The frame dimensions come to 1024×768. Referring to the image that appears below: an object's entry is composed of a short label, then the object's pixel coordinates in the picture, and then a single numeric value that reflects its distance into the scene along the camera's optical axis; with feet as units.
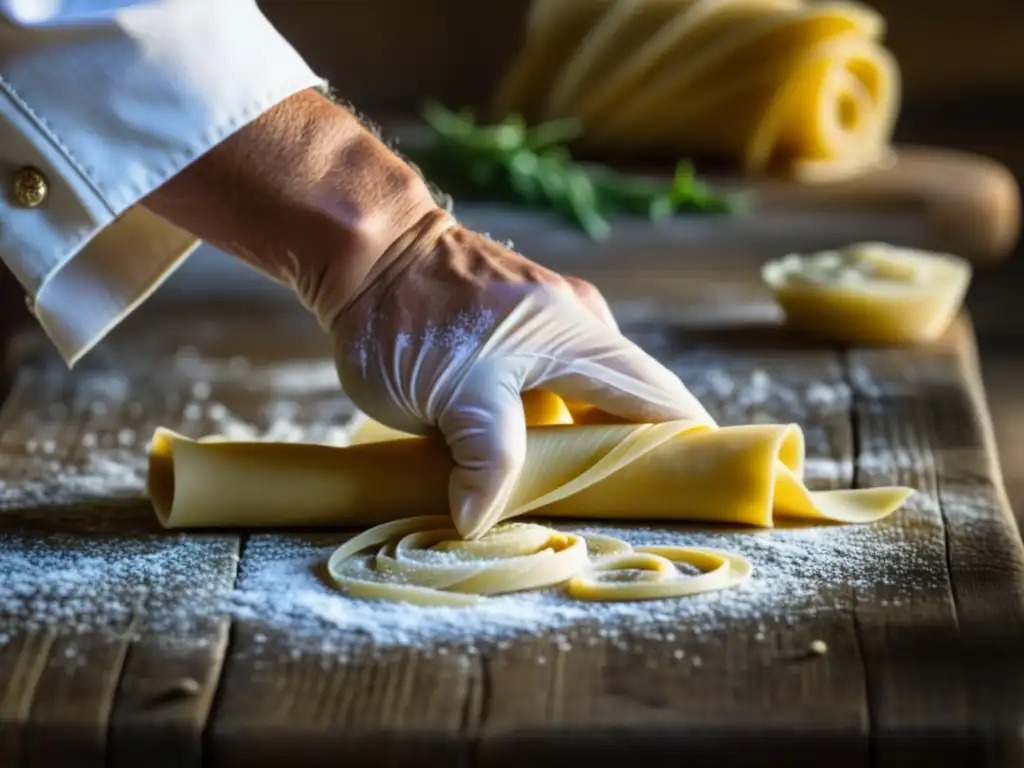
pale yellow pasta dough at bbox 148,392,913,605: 5.01
